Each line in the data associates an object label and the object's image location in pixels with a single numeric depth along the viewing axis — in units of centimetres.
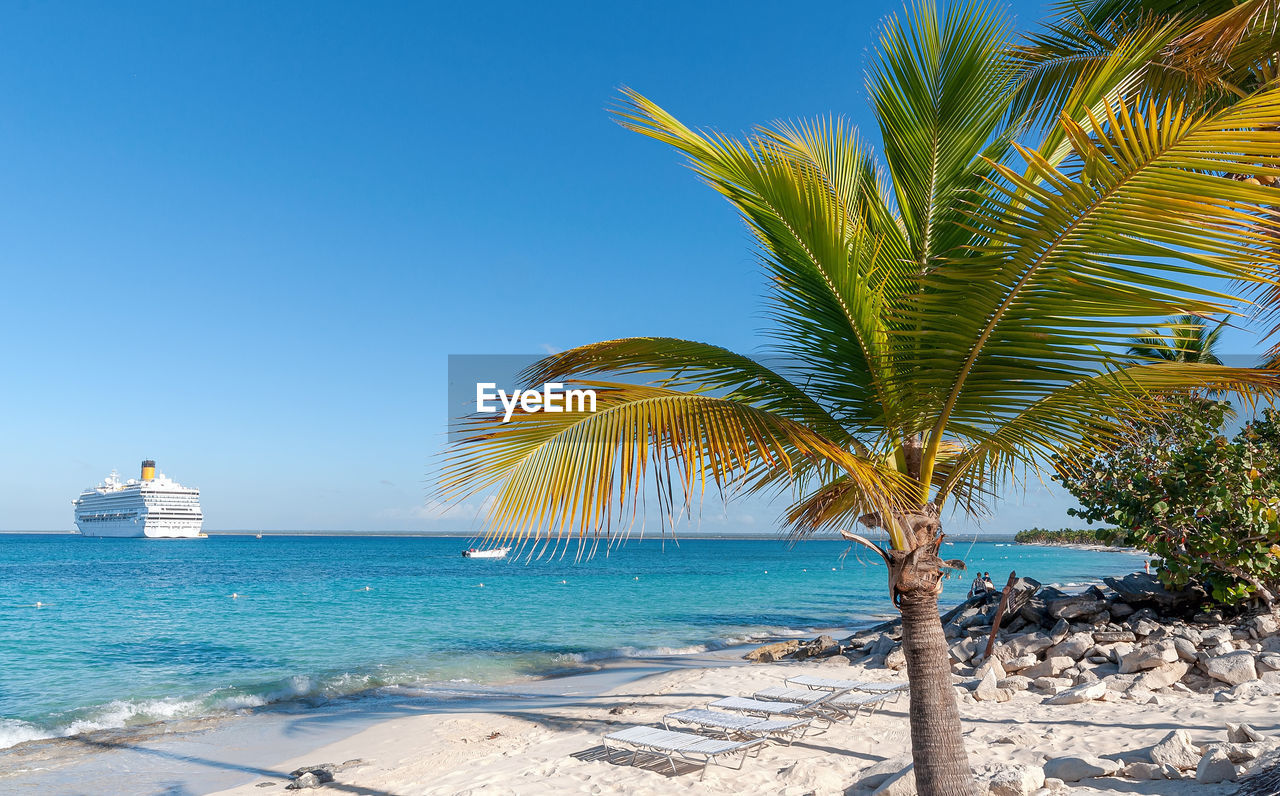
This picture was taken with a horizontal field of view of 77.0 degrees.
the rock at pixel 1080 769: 556
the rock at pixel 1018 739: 723
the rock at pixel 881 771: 599
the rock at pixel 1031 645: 1109
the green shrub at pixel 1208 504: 994
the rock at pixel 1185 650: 957
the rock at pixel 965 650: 1180
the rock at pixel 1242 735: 564
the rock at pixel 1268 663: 898
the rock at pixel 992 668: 1027
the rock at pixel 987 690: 939
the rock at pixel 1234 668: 888
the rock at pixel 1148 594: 1193
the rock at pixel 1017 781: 518
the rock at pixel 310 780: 853
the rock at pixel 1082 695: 873
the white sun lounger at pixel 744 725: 779
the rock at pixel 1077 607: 1184
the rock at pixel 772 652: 1726
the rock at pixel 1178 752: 536
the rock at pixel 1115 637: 1084
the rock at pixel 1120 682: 915
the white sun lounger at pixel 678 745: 722
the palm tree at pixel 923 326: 290
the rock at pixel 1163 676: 916
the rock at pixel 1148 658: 948
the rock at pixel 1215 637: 992
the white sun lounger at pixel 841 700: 902
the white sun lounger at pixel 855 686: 925
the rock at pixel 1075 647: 1065
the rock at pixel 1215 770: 496
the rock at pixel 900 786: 552
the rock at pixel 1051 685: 956
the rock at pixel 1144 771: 533
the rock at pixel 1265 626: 1015
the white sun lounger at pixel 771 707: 861
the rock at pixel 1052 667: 1026
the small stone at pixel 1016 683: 990
